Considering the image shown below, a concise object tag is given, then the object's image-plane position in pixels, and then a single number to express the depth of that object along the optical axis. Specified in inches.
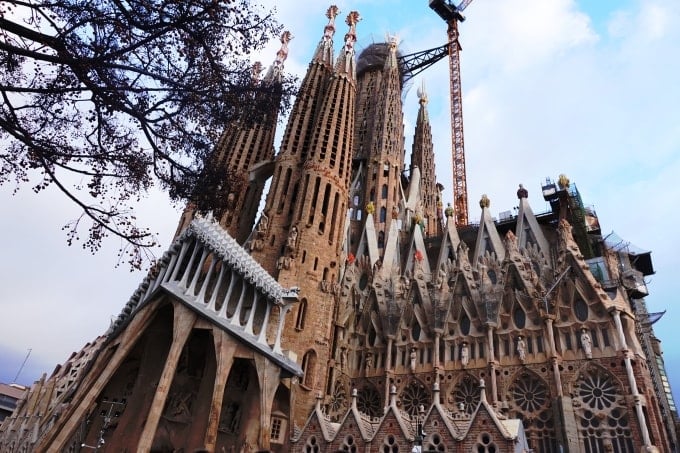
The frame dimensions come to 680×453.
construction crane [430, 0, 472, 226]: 1657.1
